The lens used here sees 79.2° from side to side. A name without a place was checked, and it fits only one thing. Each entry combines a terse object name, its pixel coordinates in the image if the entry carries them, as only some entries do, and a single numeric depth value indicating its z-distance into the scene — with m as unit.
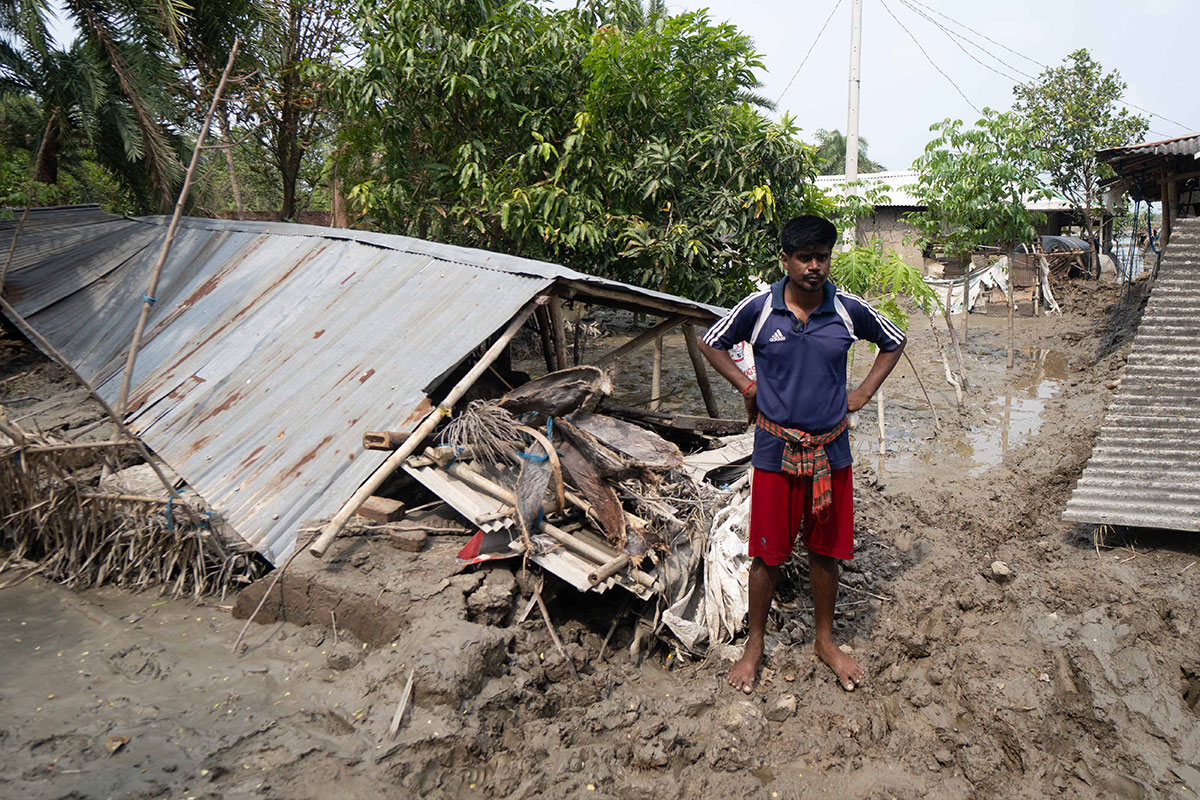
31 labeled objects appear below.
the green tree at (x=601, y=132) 7.82
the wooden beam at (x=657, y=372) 7.23
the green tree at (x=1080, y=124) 19.78
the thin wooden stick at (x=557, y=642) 3.56
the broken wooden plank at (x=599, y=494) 3.96
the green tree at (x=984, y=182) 10.39
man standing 3.18
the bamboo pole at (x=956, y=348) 9.31
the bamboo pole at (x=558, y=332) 5.52
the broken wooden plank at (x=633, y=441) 4.24
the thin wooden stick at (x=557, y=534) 3.75
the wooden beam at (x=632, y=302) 5.15
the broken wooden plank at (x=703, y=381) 7.02
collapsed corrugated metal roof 4.57
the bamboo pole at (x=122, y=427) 4.21
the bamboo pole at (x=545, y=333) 7.18
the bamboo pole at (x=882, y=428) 7.95
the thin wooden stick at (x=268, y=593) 3.71
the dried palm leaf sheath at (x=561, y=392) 4.37
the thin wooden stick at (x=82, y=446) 4.43
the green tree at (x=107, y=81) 10.60
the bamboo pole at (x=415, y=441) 3.78
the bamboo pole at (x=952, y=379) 9.59
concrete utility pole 10.99
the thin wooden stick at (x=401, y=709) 2.93
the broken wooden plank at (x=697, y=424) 5.95
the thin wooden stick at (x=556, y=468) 3.98
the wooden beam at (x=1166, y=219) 10.42
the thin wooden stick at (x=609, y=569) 3.54
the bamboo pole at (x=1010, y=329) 11.76
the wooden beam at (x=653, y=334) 6.08
